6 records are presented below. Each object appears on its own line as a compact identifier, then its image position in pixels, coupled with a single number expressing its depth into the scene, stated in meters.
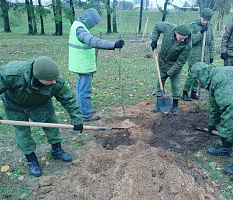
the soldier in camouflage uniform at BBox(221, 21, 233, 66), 5.08
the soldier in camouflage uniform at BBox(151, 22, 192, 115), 4.30
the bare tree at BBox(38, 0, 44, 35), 19.58
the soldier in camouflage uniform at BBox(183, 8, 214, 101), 5.19
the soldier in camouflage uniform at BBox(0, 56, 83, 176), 2.49
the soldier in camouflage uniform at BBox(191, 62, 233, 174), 2.91
